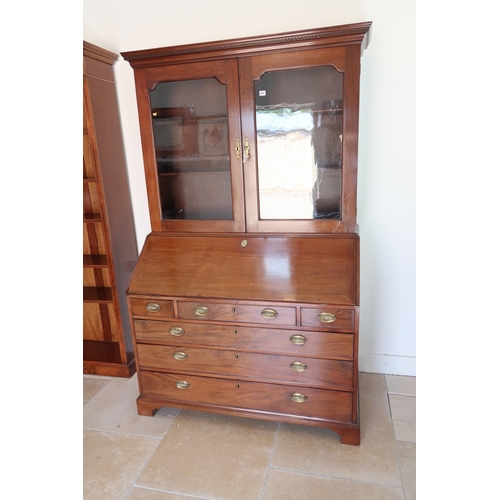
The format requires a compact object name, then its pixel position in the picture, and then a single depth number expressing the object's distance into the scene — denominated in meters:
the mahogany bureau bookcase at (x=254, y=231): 1.69
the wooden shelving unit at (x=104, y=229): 2.13
